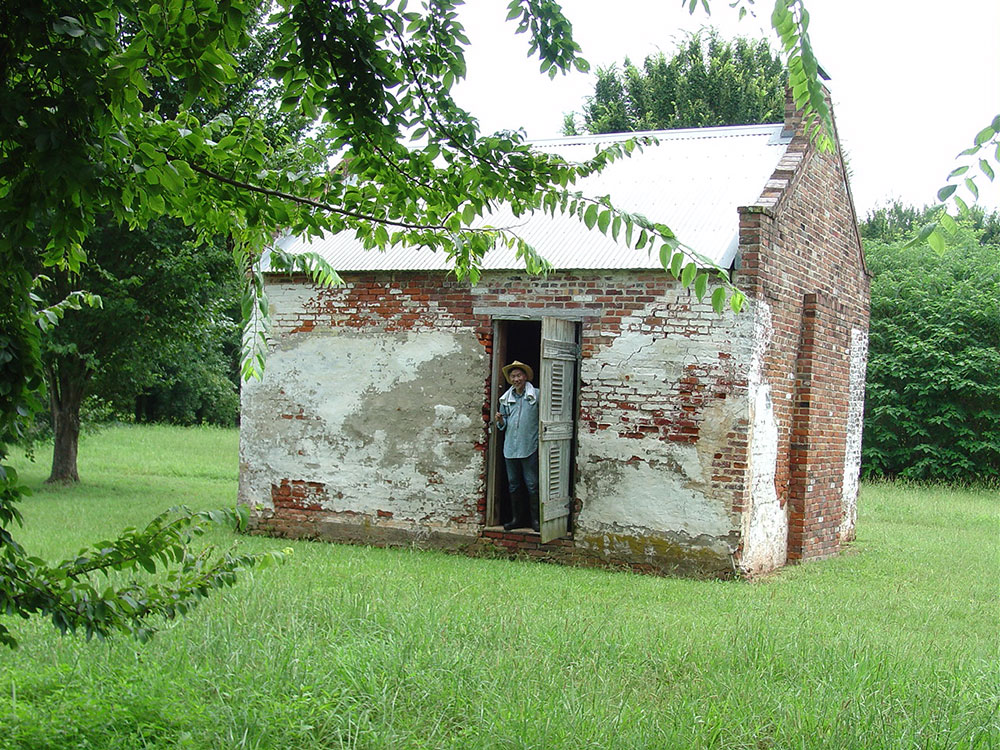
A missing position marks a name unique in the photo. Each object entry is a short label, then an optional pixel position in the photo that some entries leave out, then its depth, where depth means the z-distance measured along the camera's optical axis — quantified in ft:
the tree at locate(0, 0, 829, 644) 6.43
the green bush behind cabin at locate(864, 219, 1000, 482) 77.05
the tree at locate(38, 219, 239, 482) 51.08
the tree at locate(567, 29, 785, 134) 96.07
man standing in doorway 34.99
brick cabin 32.91
